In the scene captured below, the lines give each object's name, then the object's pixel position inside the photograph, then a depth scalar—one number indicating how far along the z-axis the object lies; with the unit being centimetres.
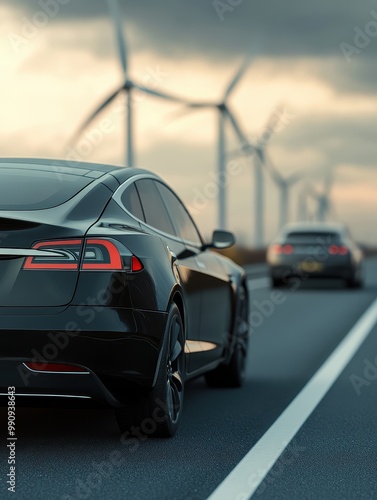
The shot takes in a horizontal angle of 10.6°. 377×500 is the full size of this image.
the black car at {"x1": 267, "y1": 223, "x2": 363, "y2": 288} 4481
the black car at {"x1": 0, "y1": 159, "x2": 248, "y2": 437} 1013
